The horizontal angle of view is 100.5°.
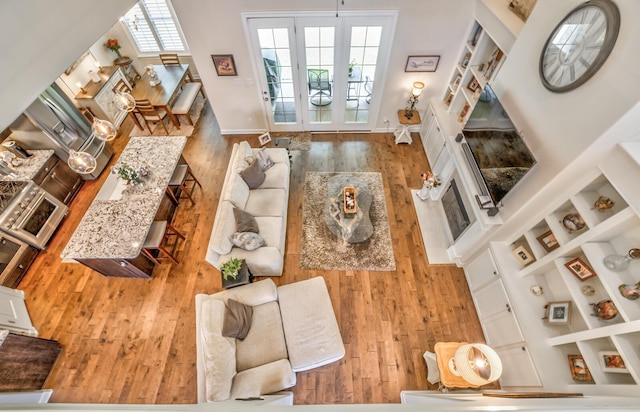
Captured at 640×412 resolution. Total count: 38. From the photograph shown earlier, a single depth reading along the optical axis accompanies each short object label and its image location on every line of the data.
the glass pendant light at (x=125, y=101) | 3.21
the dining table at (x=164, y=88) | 5.43
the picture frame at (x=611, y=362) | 1.94
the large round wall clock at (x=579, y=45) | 1.89
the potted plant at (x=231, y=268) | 3.13
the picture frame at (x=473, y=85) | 3.98
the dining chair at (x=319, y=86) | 4.71
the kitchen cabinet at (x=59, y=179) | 4.07
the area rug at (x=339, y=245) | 3.91
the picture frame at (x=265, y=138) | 5.09
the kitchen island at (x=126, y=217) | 3.16
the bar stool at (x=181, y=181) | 4.18
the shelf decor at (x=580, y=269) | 2.20
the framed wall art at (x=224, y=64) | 4.46
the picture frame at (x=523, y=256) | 2.79
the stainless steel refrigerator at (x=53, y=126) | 3.89
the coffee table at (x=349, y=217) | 4.05
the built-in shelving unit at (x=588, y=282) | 1.87
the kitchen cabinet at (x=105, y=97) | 5.34
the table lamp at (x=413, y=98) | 4.68
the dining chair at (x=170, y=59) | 6.12
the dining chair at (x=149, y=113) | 5.34
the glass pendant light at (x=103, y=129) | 2.94
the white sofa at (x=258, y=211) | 3.33
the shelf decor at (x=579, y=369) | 2.20
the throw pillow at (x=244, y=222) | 3.49
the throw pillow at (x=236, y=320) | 2.72
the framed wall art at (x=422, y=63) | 4.43
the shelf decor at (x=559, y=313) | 2.41
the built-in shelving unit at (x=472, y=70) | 3.67
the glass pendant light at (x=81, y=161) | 2.65
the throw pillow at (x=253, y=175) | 4.02
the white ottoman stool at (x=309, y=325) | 2.82
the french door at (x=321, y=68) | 4.10
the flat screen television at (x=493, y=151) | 2.68
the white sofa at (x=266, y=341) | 2.48
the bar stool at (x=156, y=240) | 3.52
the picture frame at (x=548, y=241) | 2.55
